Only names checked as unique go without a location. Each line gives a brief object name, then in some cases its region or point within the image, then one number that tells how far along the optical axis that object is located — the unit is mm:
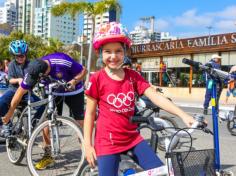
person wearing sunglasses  3215
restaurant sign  14799
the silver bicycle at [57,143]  2632
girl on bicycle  1688
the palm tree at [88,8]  14024
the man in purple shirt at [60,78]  2791
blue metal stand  2021
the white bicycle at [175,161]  1493
